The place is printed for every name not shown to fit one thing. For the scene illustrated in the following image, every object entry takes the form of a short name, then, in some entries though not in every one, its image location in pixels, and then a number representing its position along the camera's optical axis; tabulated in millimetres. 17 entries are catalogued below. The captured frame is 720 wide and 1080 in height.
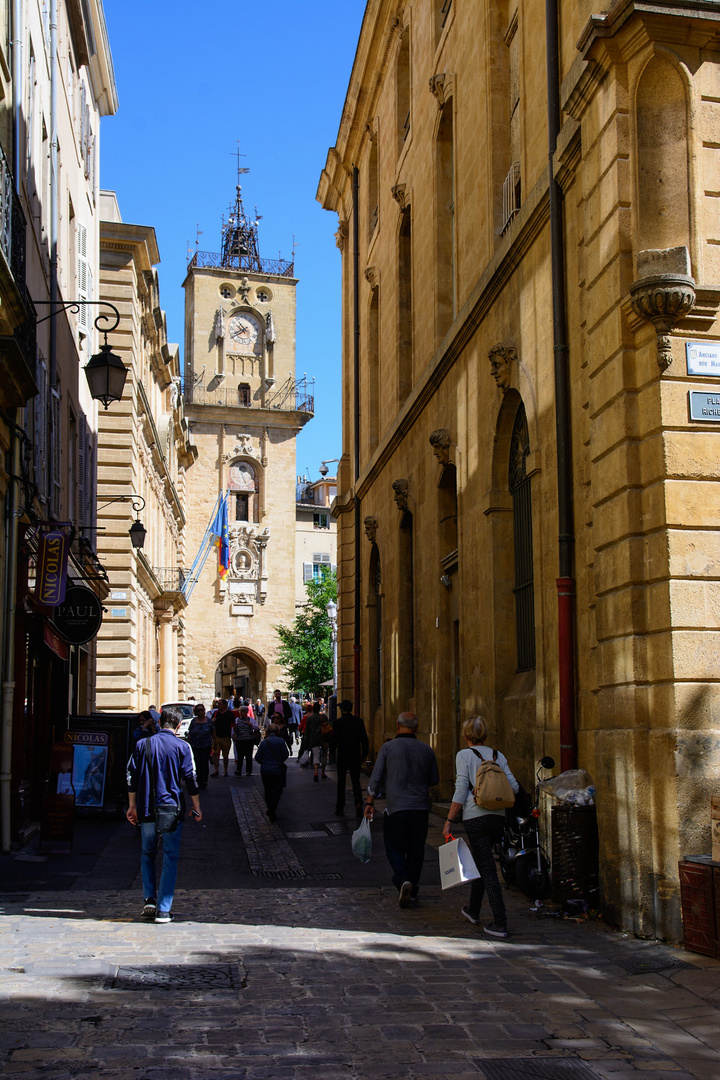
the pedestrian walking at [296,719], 38472
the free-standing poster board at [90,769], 15734
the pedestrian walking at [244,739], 25500
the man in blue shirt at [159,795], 9188
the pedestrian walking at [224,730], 26953
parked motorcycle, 9320
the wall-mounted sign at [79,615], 14945
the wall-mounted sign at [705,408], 8523
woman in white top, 8453
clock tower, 56500
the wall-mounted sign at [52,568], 13594
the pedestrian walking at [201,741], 21281
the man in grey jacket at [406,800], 9938
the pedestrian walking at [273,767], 16625
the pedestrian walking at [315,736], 23000
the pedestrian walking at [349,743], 16359
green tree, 56156
